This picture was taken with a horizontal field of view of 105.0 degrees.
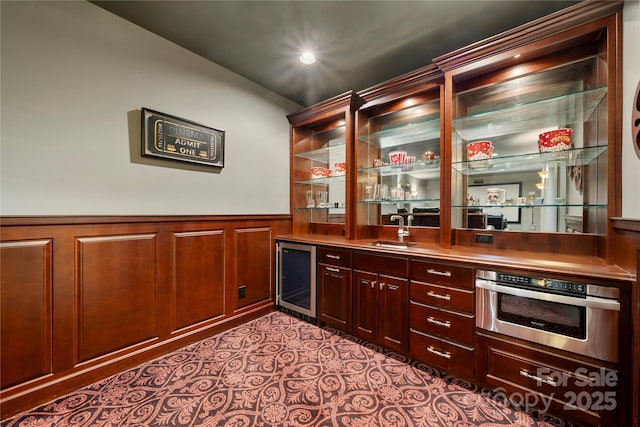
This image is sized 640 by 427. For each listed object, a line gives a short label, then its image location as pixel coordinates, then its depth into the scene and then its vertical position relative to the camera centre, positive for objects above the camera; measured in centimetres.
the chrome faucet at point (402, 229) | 255 -17
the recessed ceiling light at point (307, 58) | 241 +156
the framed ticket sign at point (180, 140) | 208 +67
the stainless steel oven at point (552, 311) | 132 -60
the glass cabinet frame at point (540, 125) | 161 +71
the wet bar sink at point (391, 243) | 244 -32
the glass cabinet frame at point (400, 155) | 246 +65
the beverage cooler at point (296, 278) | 269 -77
